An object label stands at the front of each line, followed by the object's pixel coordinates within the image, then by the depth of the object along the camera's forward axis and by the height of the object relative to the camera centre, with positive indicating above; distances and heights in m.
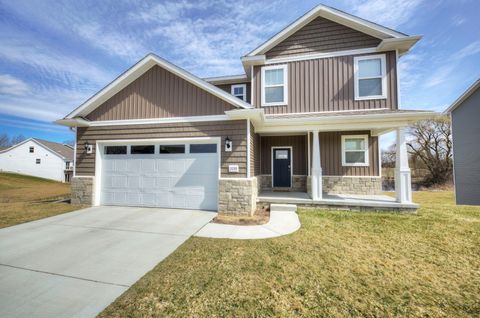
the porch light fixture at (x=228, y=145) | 6.56 +0.79
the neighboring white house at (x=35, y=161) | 28.61 +1.14
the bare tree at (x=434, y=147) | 19.72 +2.19
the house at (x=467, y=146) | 10.84 +1.31
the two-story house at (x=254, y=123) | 6.70 +1.69
